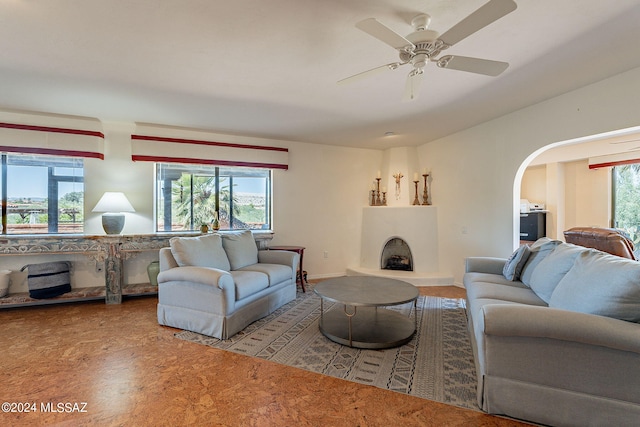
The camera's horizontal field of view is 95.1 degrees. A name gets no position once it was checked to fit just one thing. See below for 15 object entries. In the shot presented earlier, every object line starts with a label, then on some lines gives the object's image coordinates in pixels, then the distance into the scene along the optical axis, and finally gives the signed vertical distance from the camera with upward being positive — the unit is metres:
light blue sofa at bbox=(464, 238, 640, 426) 1.49 -0.78
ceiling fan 1.49 +1.01
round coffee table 2.50 -1.11
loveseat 2.72 -0.77
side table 4.43 -0.63
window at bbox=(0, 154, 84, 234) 3.77 +0.22
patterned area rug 2.00 -1.18
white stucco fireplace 4.80 -0.50
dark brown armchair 3.22 -0.34
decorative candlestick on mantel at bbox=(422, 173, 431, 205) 5.17 +0.29
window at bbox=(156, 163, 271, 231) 4.47 +0.23
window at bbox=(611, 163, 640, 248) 4.78 +0.21
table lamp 3.81 +0.03
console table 3.48 -0.47
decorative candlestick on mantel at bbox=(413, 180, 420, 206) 5.24 +0.20
